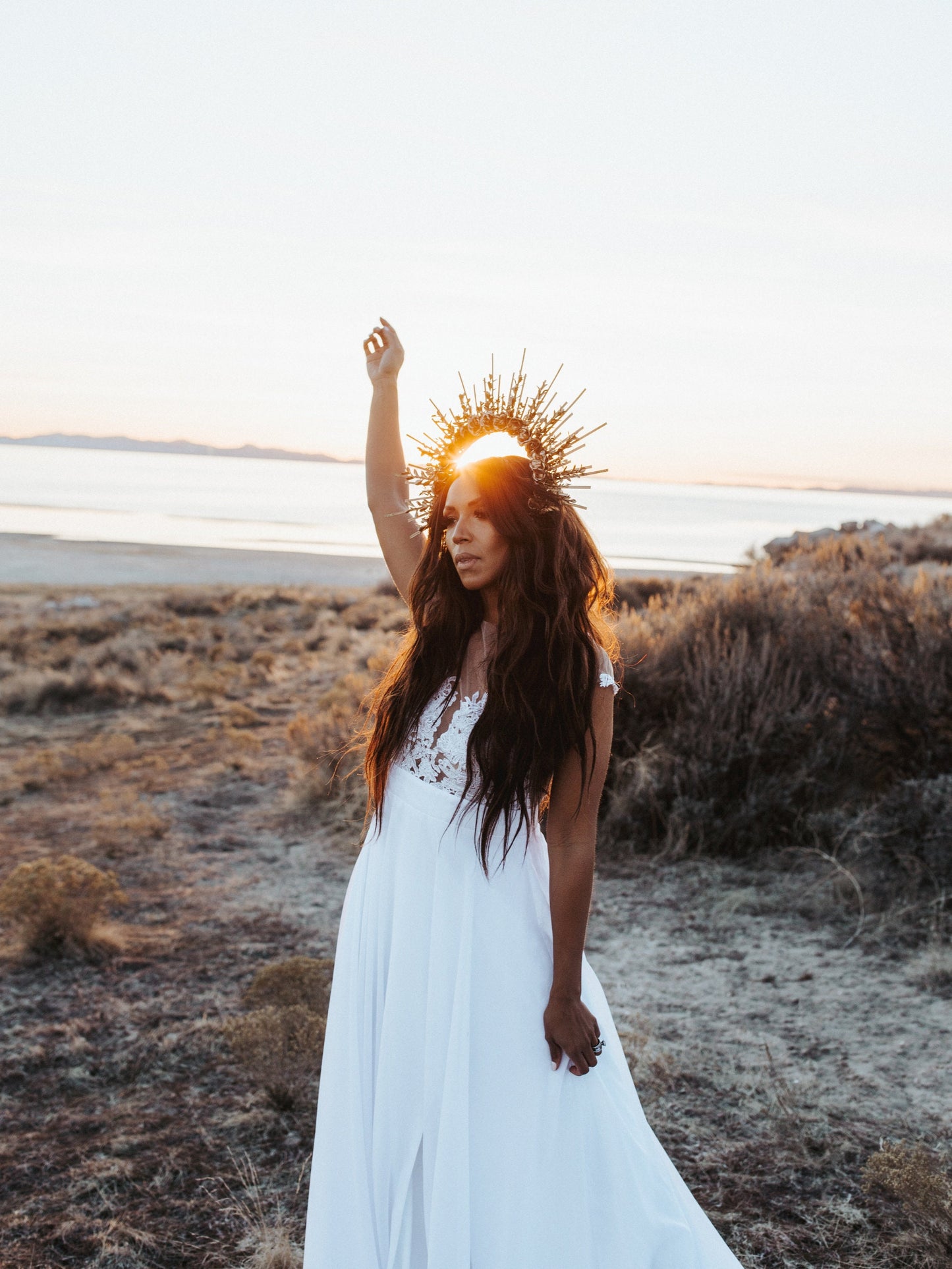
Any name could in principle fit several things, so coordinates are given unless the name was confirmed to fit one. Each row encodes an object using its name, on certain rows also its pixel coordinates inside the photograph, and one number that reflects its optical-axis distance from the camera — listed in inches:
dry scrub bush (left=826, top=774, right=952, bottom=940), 205.2
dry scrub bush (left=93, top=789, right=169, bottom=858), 268.5
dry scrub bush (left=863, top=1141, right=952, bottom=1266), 109.4
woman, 75.6
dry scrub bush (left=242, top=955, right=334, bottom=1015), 168.4
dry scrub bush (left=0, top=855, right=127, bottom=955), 199.3
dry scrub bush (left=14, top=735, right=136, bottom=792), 339.0
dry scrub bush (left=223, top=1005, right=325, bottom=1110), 145.0
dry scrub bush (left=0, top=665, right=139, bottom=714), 475.5
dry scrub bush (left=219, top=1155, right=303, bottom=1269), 110.0
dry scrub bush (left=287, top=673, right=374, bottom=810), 300.4
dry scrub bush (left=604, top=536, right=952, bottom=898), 238.1
